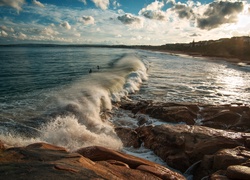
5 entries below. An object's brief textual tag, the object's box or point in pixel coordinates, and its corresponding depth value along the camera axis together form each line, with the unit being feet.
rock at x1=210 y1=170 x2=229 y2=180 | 15.81
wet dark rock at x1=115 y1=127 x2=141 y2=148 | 28.40
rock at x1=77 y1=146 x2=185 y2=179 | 17.10
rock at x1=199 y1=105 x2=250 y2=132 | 33.42
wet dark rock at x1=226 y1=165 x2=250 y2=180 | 14.90
